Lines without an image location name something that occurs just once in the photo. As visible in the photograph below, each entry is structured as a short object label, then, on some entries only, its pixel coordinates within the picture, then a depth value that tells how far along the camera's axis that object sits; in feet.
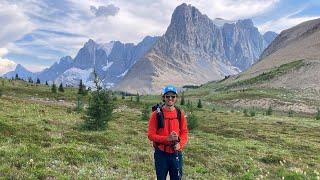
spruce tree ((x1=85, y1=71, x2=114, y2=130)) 69.67
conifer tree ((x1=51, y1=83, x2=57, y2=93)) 165.54
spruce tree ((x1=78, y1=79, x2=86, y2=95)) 174.70
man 27.01
